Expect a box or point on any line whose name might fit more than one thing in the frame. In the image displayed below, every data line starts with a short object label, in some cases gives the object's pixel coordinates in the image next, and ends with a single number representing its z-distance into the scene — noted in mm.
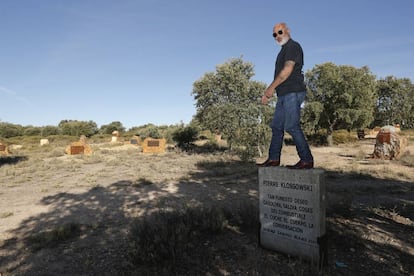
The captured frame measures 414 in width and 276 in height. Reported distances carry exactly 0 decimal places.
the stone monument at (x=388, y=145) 17422
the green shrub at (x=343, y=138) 34406
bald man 4621
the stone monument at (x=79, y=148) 29094
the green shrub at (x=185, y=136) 33375
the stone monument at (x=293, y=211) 4285
